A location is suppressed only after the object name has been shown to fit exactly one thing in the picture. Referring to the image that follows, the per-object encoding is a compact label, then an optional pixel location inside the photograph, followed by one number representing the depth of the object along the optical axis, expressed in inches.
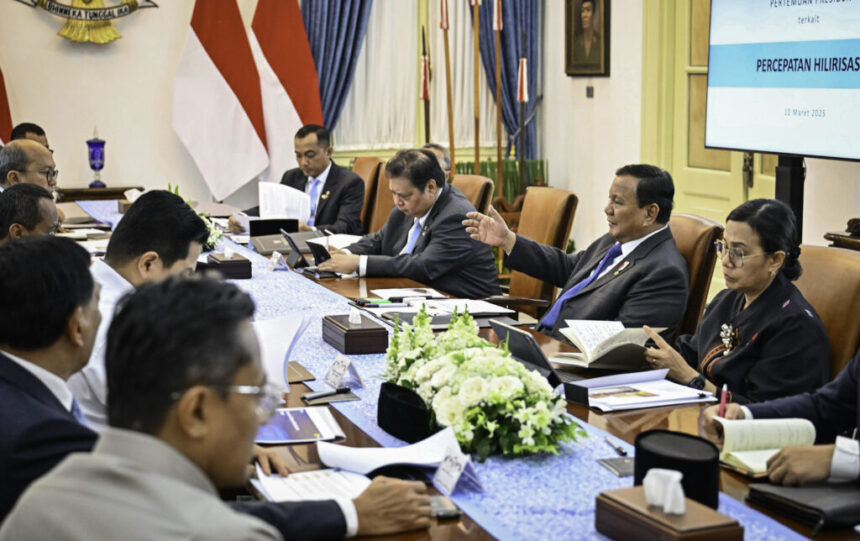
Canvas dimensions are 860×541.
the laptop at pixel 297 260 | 173.9
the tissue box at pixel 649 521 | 58.8
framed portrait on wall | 285.3
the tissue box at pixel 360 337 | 113.3
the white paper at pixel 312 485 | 71.8
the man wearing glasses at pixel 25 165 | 178.9
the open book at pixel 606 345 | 102.4
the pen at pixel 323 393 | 96.3
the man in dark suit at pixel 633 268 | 127.3
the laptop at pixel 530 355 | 92.7
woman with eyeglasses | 99.0
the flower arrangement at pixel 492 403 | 76.9
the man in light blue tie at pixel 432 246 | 167.9
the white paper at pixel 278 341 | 94.0
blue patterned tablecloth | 66.0
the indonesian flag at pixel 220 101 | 302.1
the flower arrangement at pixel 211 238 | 193.8
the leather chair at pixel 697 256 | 130.3
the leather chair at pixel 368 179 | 256.5
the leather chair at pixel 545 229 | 171.9
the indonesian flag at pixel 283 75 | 304.5
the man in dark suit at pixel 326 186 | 242.1
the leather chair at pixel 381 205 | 244.1
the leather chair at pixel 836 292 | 102.8
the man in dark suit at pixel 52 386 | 62.5
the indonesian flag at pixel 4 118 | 283.9
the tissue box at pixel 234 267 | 163.6
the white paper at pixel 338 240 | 188.3
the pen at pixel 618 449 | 80.0
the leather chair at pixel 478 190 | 193.8
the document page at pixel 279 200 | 214.5
